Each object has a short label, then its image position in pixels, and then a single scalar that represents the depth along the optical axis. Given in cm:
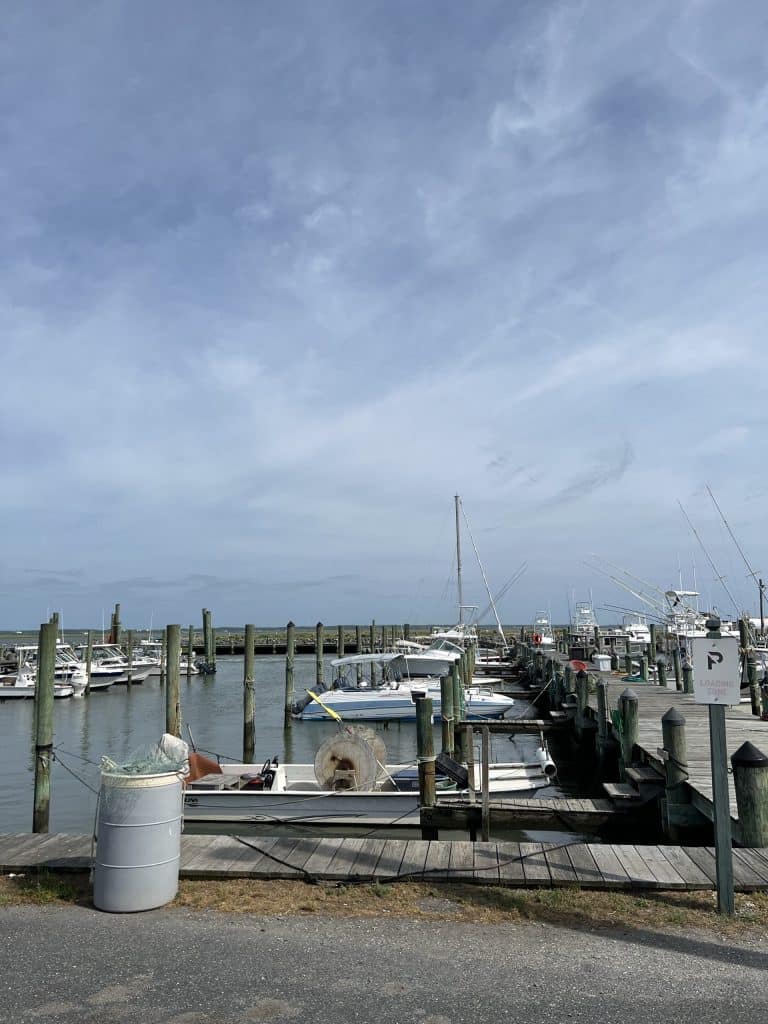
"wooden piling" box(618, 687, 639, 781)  1359
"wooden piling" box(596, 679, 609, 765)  1745
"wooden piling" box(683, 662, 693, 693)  2442
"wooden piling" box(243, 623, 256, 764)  2247
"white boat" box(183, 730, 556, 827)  1293
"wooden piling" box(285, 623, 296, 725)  2949
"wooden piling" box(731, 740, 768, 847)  771
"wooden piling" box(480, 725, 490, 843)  966
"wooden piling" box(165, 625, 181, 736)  1609
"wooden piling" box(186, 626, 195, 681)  5370
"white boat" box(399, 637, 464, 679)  3638
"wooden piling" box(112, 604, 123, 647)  6251
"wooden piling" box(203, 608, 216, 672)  6008
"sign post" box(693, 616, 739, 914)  584
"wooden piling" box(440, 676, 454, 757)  1731
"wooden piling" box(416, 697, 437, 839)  1134
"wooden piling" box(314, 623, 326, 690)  3991
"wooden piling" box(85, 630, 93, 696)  4344
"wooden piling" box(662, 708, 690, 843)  1046
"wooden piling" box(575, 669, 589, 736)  2184
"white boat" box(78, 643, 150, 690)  4791
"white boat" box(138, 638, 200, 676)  5423
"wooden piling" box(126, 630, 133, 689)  4753
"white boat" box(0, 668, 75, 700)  4169
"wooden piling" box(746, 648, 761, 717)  1856
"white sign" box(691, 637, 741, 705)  582
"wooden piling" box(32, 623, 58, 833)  1160
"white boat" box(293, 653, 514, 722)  2914
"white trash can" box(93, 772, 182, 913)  626
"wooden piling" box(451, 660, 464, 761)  1804
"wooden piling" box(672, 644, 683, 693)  2544
